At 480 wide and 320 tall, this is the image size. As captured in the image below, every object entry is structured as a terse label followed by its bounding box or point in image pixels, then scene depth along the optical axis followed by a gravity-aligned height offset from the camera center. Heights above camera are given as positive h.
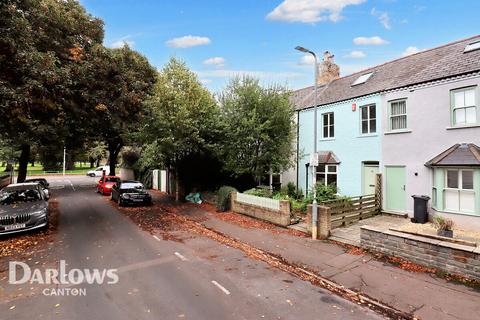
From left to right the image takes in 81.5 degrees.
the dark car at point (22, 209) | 10.39 -1.70
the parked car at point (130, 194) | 18.03 -1.84
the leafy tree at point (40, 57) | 9.34 +4.06
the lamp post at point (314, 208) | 10.63 -1.61
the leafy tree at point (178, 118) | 16.27 +2.86
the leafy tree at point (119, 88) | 14.61 +4.48
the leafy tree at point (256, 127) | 15.45 +2.14
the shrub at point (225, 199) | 16.33 -1.94
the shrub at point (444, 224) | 8.52 -1.79
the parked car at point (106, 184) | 24.36 -1.63
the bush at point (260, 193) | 15.35 -1.49
